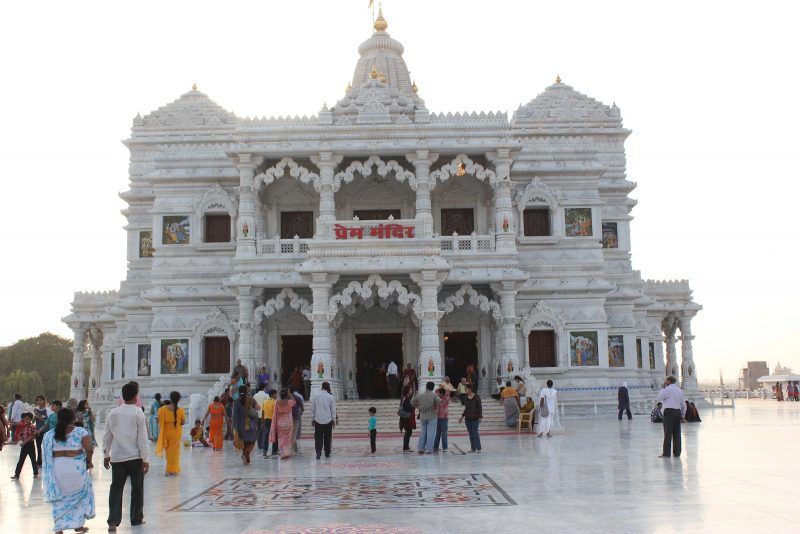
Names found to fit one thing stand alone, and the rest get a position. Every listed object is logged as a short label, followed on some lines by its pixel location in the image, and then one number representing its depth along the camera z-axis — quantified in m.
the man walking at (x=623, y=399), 30.93
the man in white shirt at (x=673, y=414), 16.62
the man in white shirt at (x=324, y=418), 18.53
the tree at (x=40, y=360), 85.06
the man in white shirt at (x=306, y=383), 31.58
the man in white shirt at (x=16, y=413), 26.92
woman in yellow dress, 15.70
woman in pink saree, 18.58
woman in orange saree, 21.41
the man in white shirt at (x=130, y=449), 10.38
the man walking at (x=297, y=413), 20.06
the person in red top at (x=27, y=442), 16.04
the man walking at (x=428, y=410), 19.20
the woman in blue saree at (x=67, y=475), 9.66
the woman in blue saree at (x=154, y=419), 24.11
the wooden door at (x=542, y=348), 34.25
